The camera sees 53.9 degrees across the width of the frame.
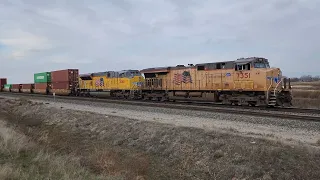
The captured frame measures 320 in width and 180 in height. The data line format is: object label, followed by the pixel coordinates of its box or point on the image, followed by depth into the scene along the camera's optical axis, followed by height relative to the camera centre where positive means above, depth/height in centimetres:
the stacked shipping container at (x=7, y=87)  6515 +37
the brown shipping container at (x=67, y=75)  4225 +171
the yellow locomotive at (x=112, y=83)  3234 +39
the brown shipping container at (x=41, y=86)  4856 +38
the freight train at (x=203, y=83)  2053 +18
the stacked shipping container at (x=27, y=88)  5449 +8
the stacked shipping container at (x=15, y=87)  5988 +21
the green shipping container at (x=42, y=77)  4816 +171
